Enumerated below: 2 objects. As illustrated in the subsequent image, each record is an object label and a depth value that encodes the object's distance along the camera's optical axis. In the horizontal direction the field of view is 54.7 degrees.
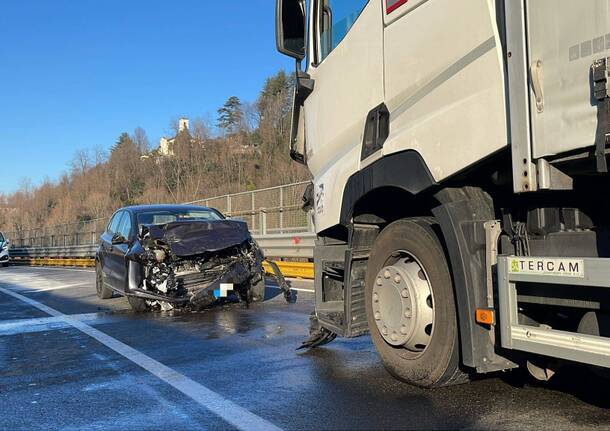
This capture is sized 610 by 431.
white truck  2.87
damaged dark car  8.49
